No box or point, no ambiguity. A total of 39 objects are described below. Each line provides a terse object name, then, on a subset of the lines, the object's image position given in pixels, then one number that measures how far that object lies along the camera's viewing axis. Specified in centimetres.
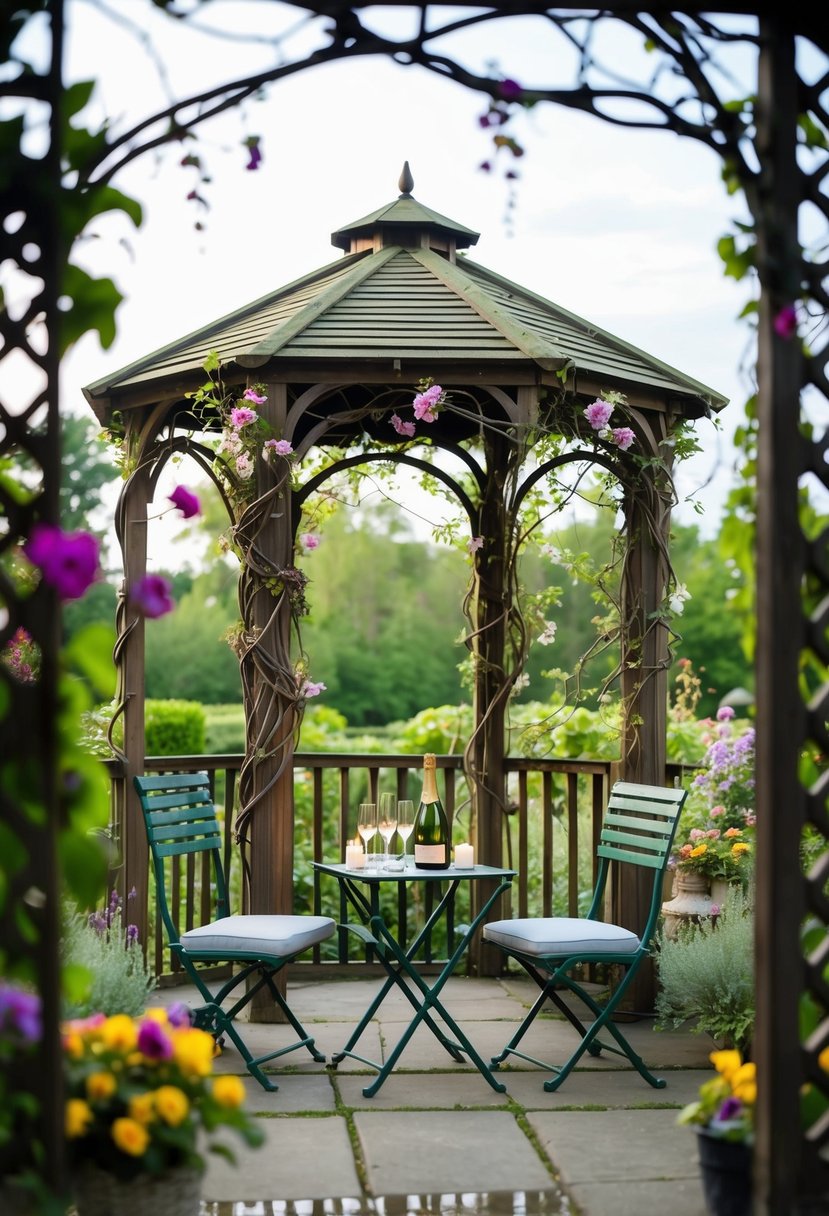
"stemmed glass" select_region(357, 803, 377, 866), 476
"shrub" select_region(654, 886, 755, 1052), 463
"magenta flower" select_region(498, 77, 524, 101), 288
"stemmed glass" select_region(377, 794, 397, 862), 472
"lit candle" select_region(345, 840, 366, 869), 469
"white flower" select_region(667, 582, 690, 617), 563
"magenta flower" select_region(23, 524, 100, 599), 237
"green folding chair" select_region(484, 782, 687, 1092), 443
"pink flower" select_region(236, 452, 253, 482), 516
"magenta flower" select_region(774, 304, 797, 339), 262
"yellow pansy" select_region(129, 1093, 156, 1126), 269
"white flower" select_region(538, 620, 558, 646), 588
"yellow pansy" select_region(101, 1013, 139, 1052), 284
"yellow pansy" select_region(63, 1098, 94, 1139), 262
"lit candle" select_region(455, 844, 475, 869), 479
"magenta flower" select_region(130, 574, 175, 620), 237
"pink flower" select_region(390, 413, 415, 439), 554
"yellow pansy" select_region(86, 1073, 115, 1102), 269
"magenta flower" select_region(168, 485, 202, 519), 293
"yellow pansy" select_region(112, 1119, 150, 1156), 264
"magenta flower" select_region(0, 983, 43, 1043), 232
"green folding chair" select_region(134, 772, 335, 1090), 439
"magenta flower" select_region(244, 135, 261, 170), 295
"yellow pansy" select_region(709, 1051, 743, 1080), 303
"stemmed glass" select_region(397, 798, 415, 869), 473
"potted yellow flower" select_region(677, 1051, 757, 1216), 291
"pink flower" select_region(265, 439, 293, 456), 510
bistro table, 437
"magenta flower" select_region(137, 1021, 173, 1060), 280
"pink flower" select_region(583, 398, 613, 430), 523
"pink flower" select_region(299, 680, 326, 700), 532
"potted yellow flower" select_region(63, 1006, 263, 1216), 269
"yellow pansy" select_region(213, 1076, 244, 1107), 274
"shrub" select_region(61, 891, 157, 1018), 387
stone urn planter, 550
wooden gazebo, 525
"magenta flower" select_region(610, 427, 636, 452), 546
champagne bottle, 471
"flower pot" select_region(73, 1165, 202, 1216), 273
